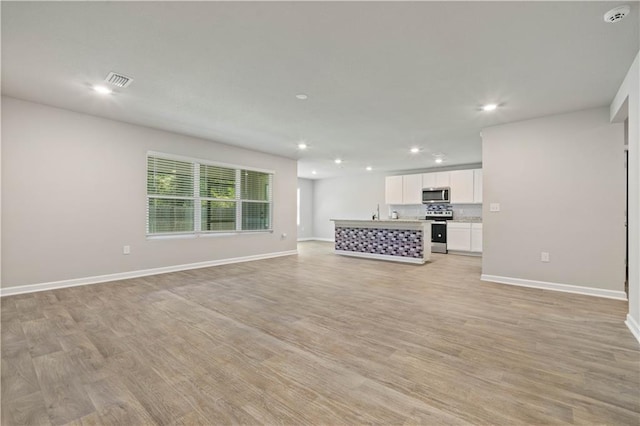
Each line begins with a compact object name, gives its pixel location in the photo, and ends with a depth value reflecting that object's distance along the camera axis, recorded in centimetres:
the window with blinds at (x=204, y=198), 502
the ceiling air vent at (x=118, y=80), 300
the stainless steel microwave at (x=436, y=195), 793
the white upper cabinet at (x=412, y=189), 851
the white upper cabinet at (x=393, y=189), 892
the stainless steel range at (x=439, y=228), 784
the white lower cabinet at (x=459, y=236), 742
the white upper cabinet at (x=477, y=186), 745
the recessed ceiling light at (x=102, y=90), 330
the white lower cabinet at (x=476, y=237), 722
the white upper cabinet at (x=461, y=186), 762
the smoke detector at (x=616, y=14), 194
